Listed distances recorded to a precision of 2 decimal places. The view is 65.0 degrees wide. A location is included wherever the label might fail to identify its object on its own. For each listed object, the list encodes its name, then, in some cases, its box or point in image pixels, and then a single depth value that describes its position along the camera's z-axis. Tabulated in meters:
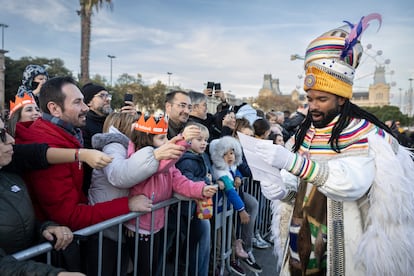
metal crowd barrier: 1.77
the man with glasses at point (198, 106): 4.62
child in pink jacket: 2.54
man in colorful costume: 1.86
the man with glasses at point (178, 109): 3.93
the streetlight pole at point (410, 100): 55.98
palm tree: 14.62
